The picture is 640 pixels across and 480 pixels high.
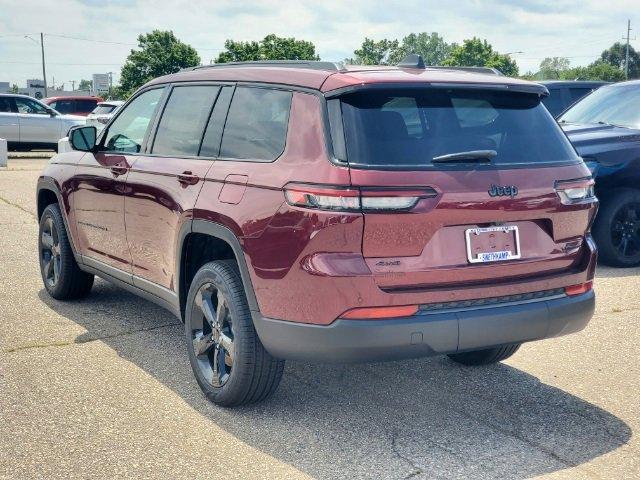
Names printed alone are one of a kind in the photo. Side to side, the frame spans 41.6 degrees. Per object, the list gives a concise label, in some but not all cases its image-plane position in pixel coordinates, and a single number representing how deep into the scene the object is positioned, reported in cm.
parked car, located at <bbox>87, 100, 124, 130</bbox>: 2576
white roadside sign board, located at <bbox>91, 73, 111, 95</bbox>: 8962
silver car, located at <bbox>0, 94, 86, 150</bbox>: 2328
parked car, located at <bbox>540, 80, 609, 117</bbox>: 1368
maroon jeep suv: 360
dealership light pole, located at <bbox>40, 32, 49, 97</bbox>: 8850
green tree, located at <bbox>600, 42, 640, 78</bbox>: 13125
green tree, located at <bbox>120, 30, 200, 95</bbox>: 9581
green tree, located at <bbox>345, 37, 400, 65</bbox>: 12756
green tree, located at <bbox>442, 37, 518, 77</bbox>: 11600
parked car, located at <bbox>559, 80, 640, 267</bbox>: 810
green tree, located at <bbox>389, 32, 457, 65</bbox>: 13450
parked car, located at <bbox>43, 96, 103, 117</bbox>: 3016
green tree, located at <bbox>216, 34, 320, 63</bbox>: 9862
